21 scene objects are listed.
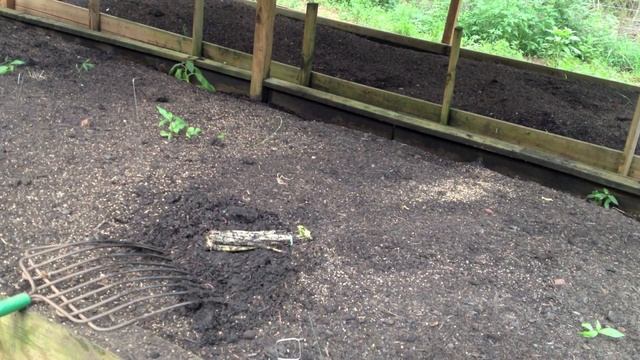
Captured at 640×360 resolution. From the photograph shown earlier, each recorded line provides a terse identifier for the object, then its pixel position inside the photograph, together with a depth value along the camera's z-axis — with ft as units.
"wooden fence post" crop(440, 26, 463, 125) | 14.53
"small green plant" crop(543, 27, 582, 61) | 30.25
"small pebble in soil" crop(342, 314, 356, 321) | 8.57
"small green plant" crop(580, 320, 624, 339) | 8.69
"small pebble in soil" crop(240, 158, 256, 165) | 12.56
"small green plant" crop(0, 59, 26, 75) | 15.10
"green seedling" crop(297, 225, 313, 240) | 10.16
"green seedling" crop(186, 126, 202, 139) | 13.28
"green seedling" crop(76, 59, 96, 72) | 16.29
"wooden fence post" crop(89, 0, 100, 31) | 18.72
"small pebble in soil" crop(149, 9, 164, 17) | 21.41
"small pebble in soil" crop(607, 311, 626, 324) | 9.12
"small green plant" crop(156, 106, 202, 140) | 13.26
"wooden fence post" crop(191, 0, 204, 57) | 17.07
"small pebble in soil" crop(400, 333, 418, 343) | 8.23
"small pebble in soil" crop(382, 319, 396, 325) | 8.54
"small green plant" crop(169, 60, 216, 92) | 16.94
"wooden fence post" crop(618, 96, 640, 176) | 12.98
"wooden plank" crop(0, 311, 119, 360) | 7.10
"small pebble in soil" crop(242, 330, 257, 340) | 8.06
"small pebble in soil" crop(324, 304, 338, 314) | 8.68
